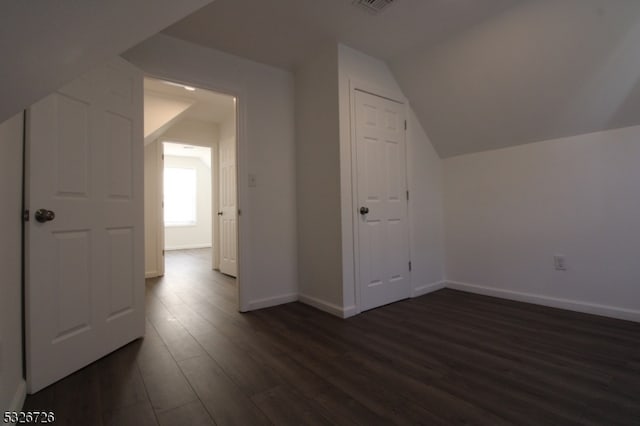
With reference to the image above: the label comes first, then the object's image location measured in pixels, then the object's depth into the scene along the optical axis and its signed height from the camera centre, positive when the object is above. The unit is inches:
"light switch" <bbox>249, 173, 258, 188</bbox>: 108.8 +14.8
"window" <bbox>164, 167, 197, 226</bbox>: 327.6 +28.5
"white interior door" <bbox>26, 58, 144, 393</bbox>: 59.0 -0.1
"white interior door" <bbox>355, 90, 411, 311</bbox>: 104.4 +6.0
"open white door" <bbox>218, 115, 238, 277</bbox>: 165.9 +7.6
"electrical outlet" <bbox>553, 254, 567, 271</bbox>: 99.9 -16.7
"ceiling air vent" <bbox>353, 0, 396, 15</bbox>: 80.7 +59.5
